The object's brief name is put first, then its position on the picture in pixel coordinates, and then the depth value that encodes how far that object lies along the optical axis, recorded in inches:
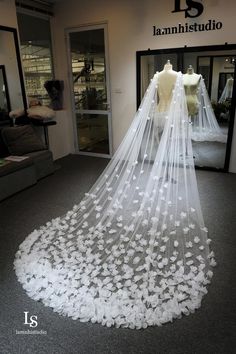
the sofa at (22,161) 137.3
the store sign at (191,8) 144.0
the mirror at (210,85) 149.4
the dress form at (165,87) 144.8
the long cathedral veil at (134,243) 73.5
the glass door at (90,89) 183.0
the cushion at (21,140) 151.9
